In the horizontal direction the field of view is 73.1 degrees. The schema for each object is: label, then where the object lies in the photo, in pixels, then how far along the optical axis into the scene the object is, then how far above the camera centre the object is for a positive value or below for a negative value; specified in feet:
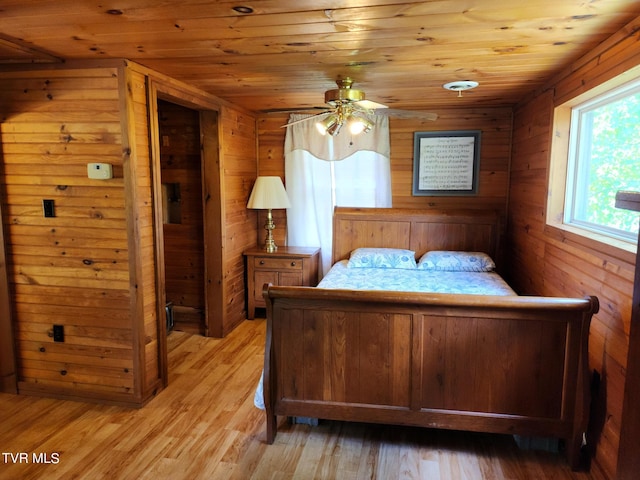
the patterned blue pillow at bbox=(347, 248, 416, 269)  12.39 -2.18
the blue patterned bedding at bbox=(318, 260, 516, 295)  9.91 -2.40
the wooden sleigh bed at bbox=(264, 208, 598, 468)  6.68 -2.86
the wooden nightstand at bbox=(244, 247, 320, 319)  13.51 -2.70
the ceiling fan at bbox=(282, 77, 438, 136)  8.67 +1.50
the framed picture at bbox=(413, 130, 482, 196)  13.52 +0.69
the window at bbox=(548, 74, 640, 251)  7.05 +0.44
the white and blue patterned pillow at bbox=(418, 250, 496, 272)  11.96 -2.18
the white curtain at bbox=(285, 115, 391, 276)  14.01 +0.25
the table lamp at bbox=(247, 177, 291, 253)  13.57 -0.39
